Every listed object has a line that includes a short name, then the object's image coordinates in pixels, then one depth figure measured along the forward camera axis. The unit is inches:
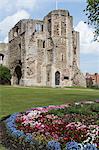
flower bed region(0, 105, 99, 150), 161.5
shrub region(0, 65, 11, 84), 1257.2
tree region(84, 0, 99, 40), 558.7
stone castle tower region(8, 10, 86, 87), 1276.7
